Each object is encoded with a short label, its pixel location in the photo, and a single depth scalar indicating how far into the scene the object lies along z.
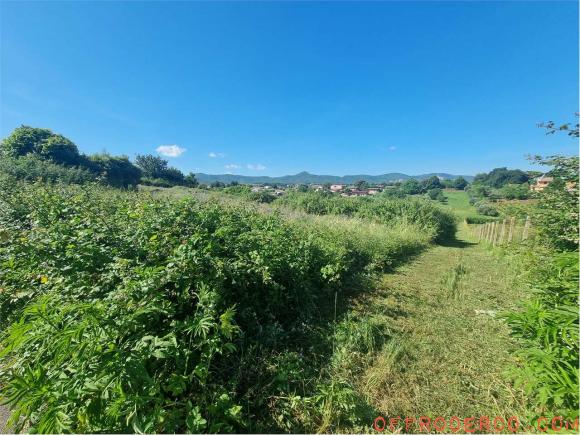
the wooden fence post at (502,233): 8.46
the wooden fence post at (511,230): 7.57
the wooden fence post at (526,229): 5.98
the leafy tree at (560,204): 3.07
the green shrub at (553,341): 1.53
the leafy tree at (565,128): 2.94
